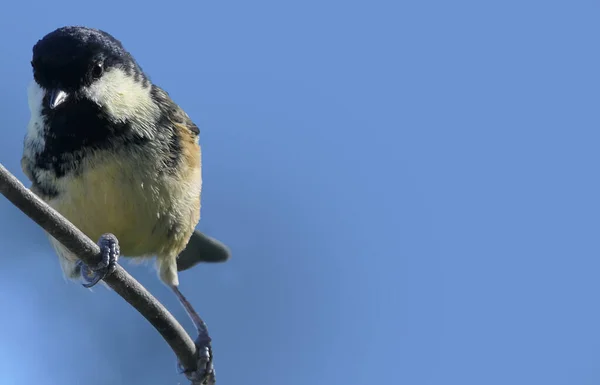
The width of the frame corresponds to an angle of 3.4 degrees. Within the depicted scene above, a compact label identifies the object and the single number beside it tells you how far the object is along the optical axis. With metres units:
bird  2.27
